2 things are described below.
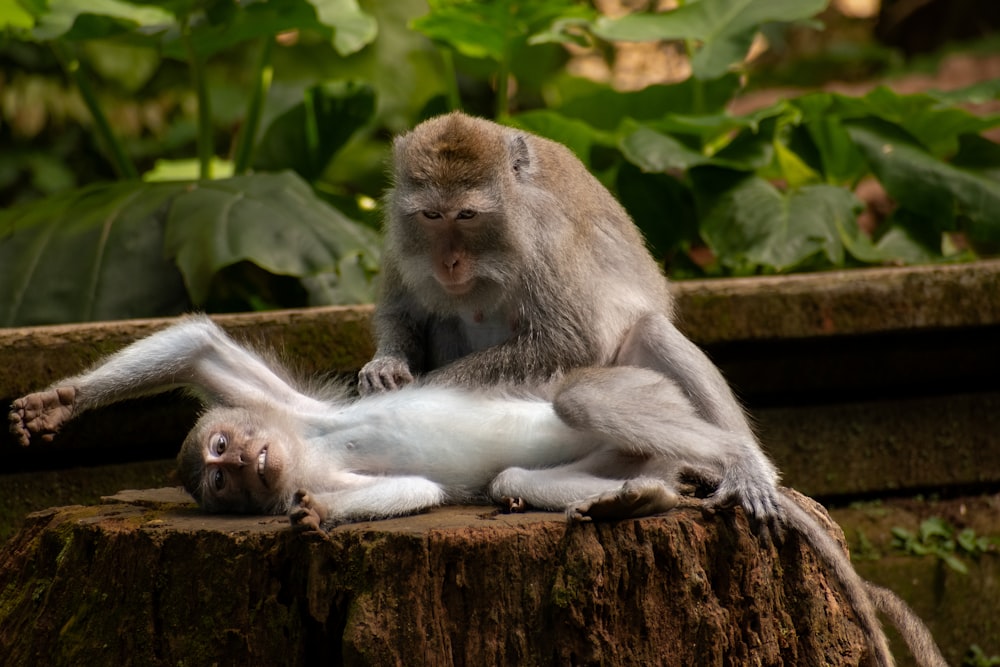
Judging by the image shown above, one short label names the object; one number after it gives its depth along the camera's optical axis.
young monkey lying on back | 6.54
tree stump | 5.92
